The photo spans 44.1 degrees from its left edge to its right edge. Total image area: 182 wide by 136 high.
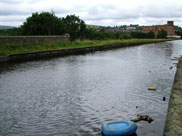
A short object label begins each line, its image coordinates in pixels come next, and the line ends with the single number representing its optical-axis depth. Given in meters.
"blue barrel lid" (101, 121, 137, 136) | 5.40
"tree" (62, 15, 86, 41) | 45.34
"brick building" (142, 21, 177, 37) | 161.73
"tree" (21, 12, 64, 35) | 34.98
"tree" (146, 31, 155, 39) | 116.97
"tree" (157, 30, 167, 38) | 123.81
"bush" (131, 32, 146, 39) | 104.47
